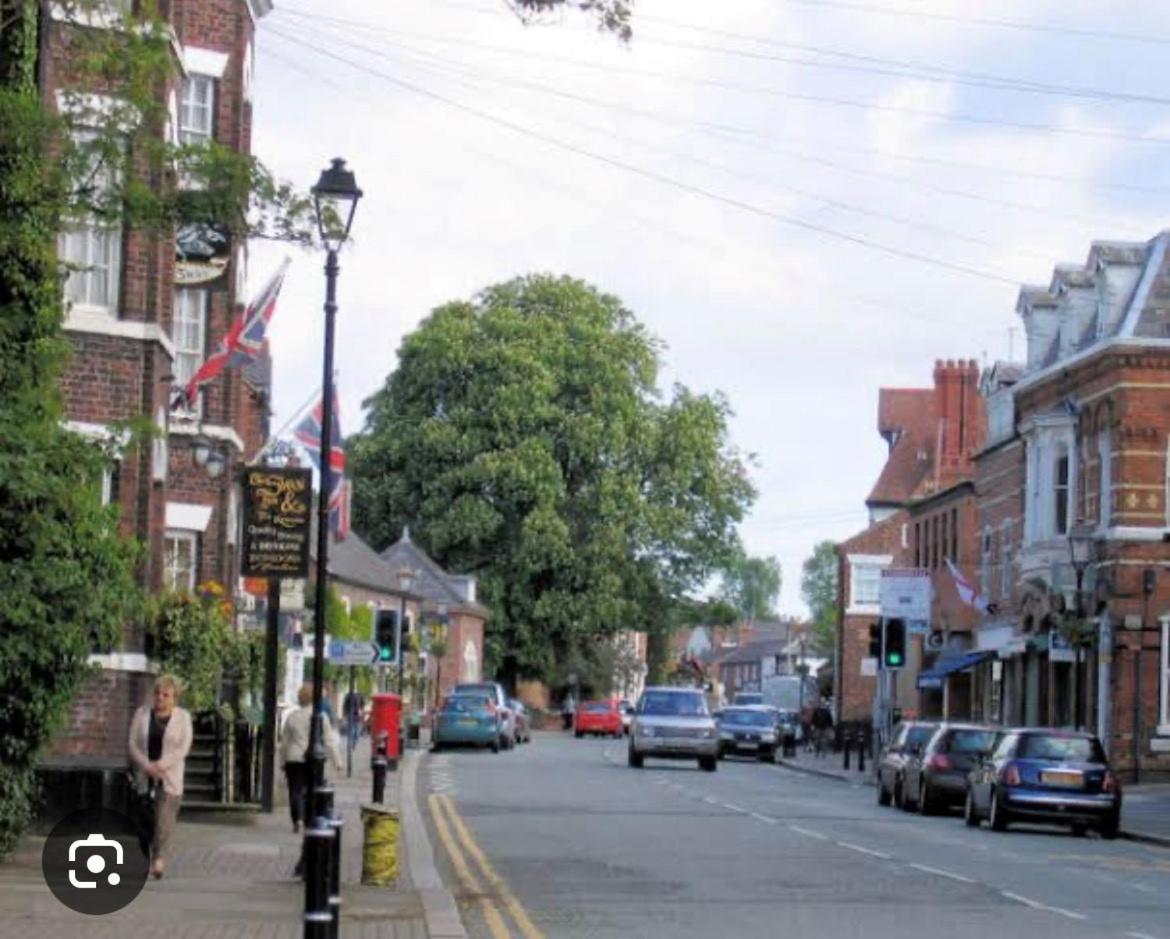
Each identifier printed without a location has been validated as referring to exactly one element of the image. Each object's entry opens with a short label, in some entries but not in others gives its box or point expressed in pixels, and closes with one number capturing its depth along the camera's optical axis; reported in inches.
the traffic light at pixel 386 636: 1771.7
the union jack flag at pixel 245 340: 1242.0
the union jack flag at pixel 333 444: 1549.0
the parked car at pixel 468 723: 2615.7
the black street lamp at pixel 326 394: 822.5
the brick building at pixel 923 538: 2903.5
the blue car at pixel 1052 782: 1354.6
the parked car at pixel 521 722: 3024.1
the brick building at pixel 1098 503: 2116.1
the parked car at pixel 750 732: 2770.7
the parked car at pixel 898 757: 1633.9
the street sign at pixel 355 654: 1704.0
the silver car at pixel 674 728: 2226.9
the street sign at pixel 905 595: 2187.5
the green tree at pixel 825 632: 6245.1
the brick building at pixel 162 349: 1086.4
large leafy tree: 3366.1
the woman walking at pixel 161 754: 812.6
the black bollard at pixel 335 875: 501.2
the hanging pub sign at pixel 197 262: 1186.0
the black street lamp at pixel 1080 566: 1955.0
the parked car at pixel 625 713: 3871.1
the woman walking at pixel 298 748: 1069.8
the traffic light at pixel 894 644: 1995.6
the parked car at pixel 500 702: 2701.8
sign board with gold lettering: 1188.5
